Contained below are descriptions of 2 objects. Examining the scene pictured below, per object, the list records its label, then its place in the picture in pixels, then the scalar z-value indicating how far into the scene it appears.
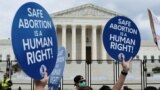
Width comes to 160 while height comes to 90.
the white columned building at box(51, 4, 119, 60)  69.84
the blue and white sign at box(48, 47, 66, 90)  4.89
